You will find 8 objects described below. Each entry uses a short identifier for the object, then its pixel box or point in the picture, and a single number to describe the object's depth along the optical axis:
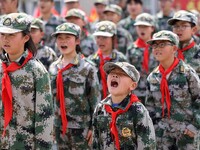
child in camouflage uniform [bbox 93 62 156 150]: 10.87
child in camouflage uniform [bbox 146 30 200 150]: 13.86
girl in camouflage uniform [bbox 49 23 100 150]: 14.62
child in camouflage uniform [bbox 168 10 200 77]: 16.62
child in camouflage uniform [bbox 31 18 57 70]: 17.67
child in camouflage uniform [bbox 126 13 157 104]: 19.48
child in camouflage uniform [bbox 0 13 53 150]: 11.30
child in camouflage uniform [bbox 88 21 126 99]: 17.42
